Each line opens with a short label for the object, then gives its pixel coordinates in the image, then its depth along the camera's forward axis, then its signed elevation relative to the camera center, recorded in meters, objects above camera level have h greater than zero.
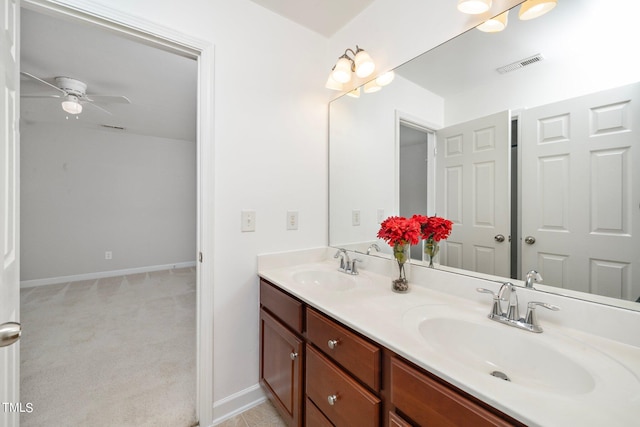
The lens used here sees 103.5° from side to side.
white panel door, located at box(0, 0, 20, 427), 0.67 +0.03
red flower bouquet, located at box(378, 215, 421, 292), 1.16 -0.11
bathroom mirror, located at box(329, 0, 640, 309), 0.80 +0.29
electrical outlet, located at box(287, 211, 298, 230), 1.71 -0.05
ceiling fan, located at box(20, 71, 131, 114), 2.41 +1.18
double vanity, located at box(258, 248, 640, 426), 0.56 -0.41
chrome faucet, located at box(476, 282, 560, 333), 0.84 -0.35
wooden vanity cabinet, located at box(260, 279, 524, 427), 0.64 -0.57
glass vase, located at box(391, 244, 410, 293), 1.21 -0.26
